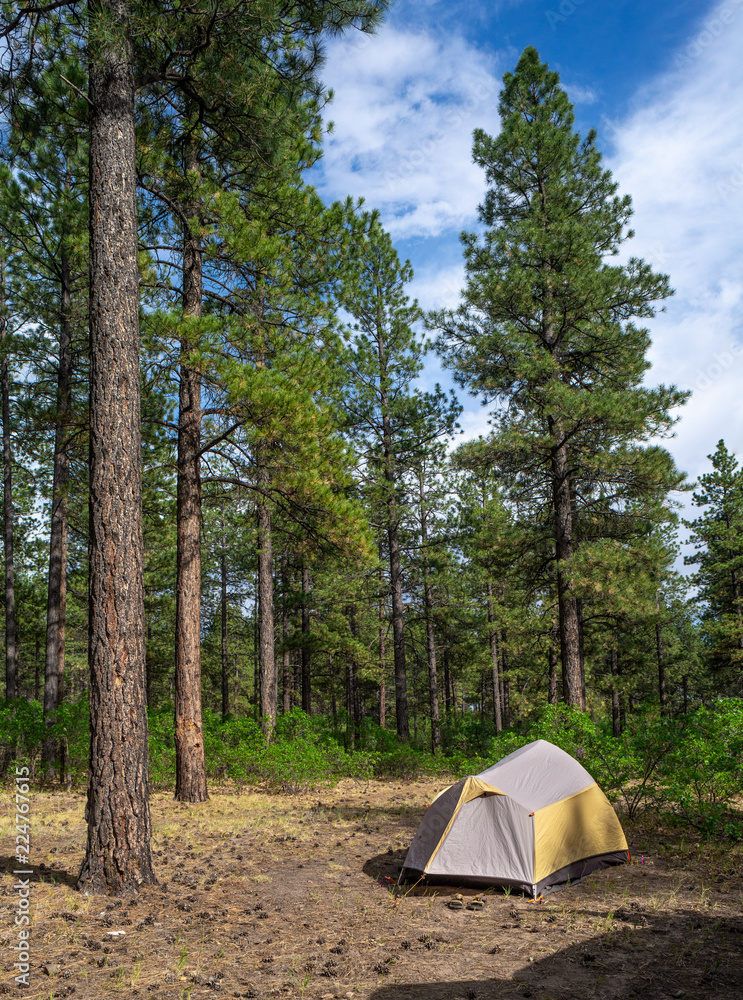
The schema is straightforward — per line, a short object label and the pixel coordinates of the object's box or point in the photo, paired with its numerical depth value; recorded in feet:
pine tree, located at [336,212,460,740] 56.39
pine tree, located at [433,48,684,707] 38.68
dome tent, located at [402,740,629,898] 20.57
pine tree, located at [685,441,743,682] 80.59
